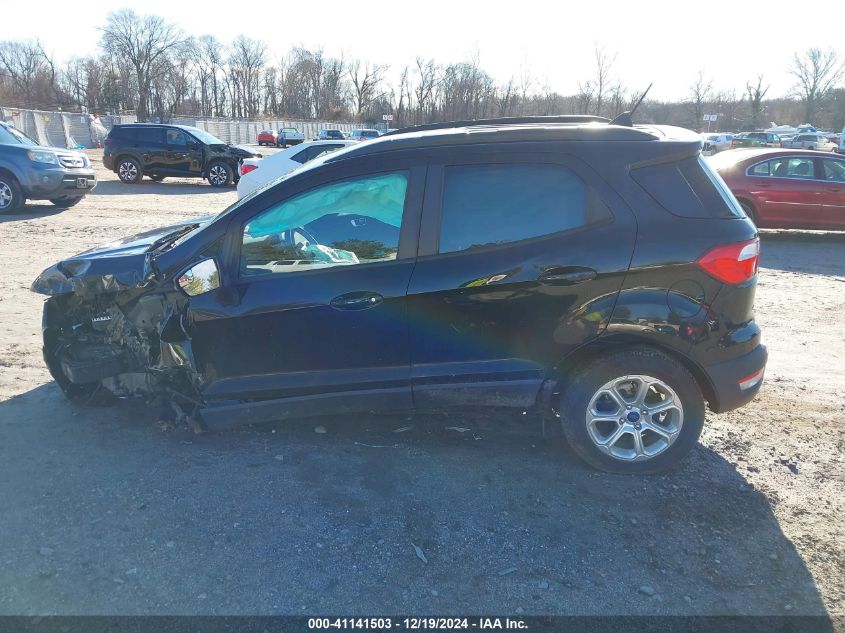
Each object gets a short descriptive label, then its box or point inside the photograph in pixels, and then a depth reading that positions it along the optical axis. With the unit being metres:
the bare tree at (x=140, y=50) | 85.31
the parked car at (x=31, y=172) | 11.90
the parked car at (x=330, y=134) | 46.84
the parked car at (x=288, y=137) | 51.94
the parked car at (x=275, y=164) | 10.86
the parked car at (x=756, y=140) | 37.66
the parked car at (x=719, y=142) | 36.50
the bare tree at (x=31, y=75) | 79.12
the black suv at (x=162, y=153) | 18.61
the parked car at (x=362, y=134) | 45.71
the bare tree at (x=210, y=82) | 95.56
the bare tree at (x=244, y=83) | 99.00
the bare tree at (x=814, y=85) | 76.12
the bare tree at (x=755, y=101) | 65.88
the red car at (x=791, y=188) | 10.66
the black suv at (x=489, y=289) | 3.22
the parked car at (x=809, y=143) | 40.56
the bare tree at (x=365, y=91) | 95.28
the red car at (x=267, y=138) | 52.97
